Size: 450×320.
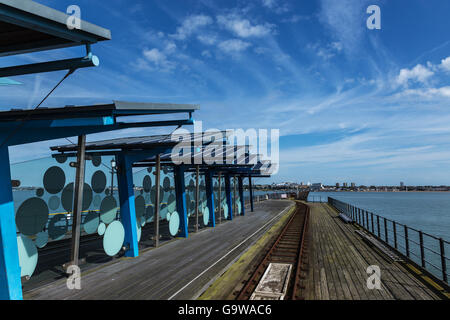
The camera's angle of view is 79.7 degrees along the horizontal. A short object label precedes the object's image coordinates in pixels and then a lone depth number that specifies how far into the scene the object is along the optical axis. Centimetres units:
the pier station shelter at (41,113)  418
